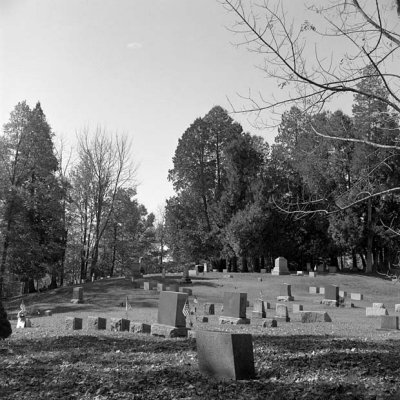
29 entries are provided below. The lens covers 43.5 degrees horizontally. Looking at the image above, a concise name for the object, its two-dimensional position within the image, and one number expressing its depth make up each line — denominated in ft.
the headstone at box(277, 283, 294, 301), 88.37
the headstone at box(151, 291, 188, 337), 38.96
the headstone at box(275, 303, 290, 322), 58.28
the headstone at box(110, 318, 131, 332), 43.33
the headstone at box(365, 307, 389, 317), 66.41
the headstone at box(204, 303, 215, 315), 64.28
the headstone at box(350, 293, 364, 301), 95.51
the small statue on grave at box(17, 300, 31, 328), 54.54
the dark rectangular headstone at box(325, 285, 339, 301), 82.43
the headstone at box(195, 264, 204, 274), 138.31
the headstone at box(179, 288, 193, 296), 87.97
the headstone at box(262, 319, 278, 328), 48.18
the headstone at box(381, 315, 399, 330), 47.65
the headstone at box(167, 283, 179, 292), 88.76
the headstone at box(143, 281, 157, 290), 99.14
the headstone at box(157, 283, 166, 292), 94.20
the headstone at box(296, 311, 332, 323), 55.88
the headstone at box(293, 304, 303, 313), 69.46
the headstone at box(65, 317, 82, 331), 45.99
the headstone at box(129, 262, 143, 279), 119.44
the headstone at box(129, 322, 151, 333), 42.06
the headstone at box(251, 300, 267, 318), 61.93
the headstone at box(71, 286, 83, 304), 86.69
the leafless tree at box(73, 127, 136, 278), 135.64
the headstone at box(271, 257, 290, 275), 129.59
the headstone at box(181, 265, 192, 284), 107.33
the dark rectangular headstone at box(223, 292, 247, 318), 53.11
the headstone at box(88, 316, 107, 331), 45.03
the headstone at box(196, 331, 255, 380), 19.21
